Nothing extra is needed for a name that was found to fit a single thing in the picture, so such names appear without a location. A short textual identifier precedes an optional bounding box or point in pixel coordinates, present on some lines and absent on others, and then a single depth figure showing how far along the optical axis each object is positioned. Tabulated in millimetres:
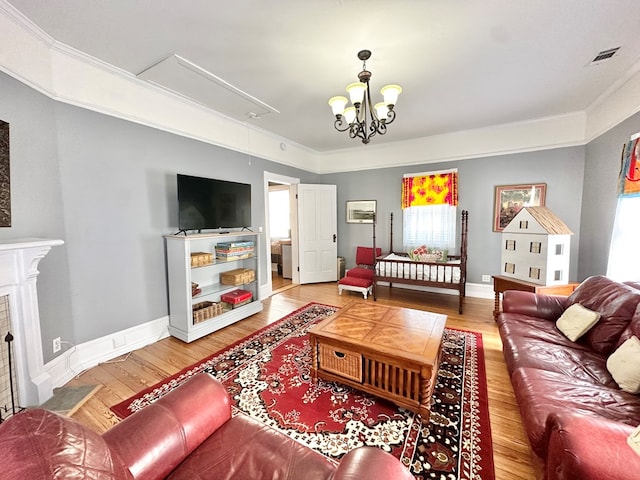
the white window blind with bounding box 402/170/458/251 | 4664
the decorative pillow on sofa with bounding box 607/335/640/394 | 1458
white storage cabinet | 2928
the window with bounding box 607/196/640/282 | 2576
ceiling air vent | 2295
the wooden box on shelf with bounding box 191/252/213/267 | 3070
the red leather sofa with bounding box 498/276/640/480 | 916
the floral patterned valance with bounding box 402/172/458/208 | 4531
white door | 5355
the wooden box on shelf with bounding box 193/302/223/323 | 3069
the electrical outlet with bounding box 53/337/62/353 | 2211
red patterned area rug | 1541
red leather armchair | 595
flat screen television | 3021
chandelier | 2215
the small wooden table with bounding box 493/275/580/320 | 2967
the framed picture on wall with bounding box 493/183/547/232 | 4043
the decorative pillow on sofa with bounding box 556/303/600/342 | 1984
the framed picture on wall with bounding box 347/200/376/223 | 5434
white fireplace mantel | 1766
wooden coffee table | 1779
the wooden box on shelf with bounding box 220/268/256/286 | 3607
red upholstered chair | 4512
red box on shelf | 3556
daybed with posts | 3758
